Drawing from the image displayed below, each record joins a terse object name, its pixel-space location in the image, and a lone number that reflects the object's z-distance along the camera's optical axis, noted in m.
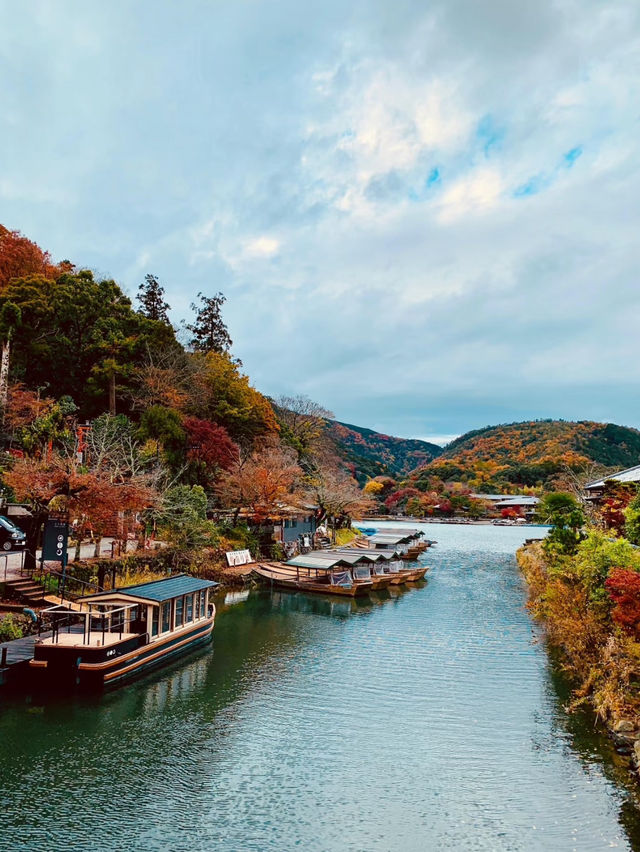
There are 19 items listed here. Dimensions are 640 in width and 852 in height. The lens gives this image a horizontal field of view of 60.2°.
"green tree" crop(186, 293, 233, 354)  65.04
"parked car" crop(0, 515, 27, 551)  26.75
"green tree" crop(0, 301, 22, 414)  39.25
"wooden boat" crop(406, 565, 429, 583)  40.83
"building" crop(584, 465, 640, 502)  27.39
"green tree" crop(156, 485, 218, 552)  32.78
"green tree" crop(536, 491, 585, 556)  24.88
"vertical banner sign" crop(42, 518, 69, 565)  21.40
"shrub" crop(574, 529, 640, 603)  15.81
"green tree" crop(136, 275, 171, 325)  59.81
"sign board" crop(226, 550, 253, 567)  38.19
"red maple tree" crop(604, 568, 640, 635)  13.37
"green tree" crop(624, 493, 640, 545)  18.81
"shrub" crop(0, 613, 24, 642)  18.41
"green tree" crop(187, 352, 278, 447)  49.72
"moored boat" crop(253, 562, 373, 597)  34.78
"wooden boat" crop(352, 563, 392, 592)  37.22
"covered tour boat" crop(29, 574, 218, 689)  16.53
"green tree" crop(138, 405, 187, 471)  40.06
